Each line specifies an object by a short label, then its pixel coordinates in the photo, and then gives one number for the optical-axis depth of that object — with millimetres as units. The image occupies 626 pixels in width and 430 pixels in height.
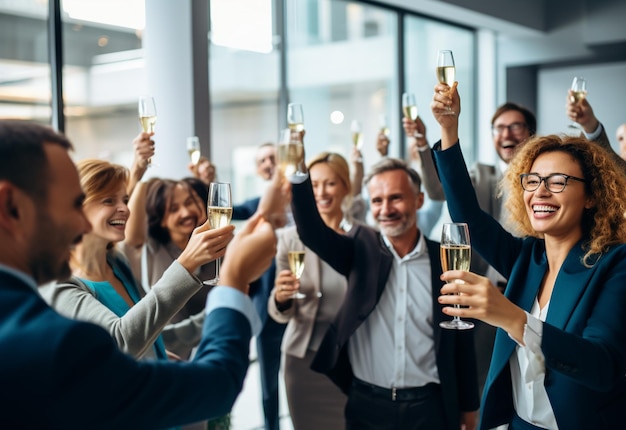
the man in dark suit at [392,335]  2441
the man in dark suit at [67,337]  975
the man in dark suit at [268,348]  3635
